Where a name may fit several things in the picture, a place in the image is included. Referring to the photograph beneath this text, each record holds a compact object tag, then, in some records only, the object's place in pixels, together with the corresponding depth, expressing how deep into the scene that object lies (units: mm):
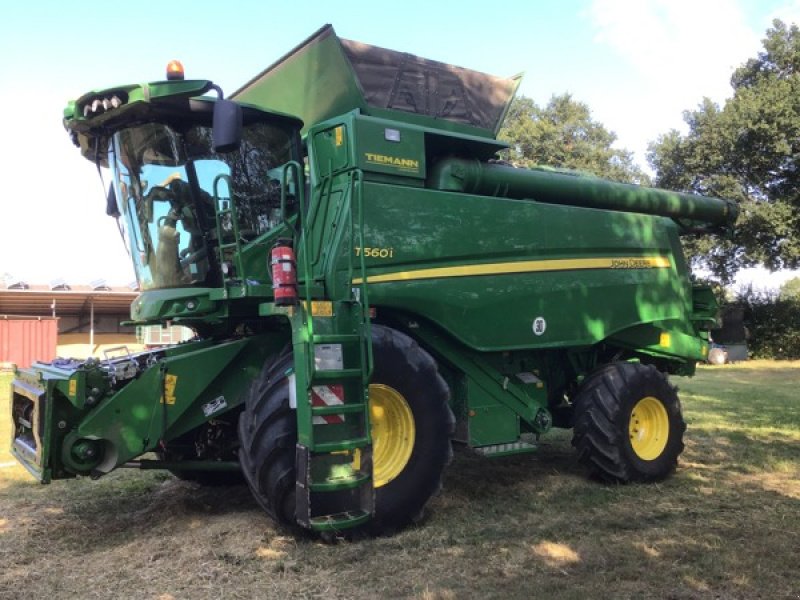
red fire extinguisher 4027
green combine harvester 4203
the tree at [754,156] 23125
